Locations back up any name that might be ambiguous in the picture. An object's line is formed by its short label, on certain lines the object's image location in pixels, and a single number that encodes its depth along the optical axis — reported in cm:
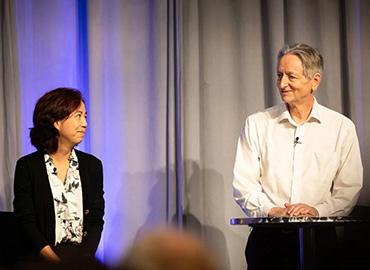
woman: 678
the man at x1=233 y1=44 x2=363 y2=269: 642
